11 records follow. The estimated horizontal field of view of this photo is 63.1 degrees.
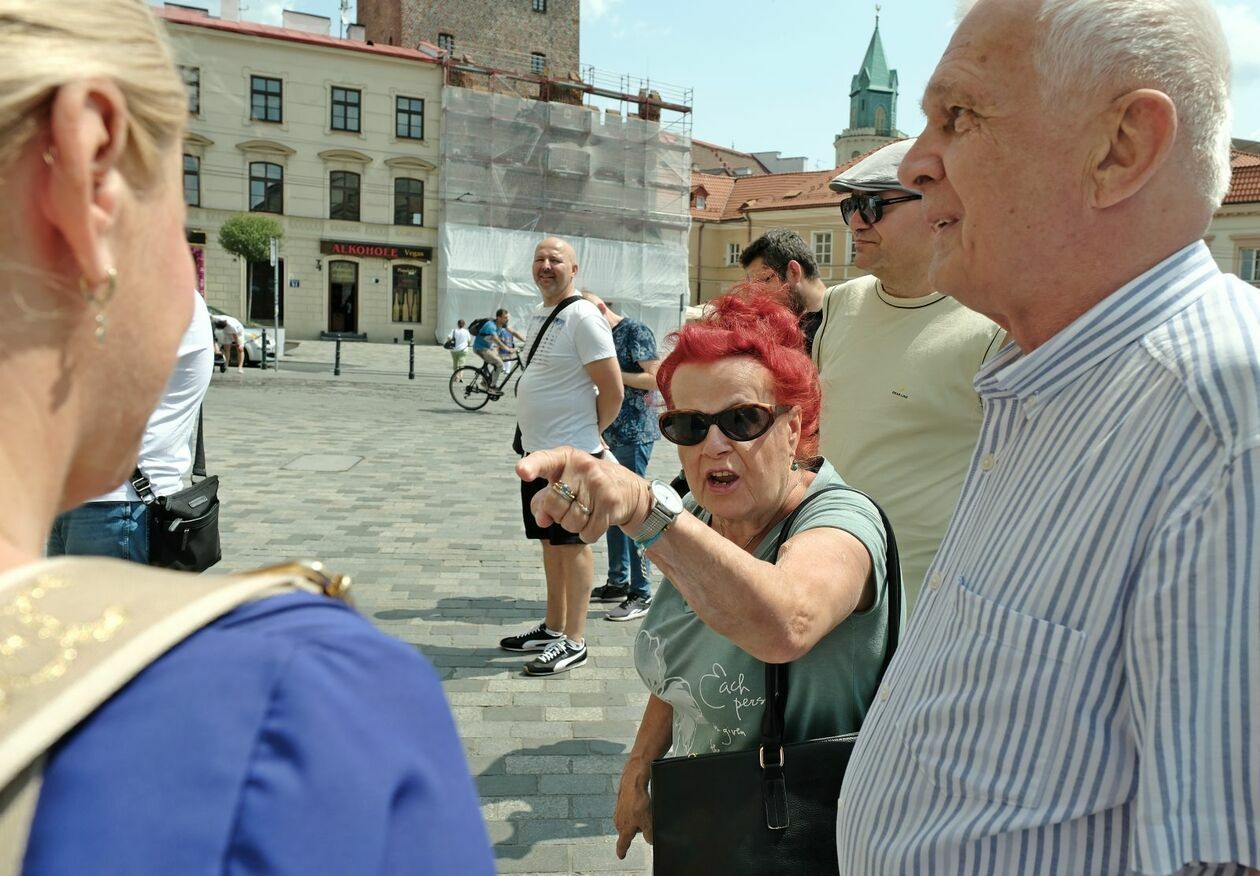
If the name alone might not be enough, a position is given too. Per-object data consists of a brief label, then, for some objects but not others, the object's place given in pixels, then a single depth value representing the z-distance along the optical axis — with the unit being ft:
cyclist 59.10
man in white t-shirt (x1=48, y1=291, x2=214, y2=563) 9.89
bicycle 57.57
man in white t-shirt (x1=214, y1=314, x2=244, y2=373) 72.69
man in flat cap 9.56
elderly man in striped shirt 3.65
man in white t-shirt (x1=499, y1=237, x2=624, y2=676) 16.67
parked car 78.56
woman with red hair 5.90
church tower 267.59
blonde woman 2.00
